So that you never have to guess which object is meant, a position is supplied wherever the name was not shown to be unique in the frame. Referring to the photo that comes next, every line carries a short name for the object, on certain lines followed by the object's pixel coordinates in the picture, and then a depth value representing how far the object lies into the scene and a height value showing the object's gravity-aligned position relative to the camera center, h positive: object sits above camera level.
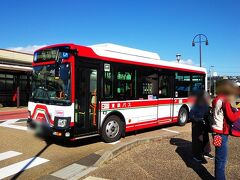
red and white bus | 5.70 +0.04
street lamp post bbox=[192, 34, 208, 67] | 20.60 +4.86
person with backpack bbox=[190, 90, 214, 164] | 4.78 -0.90
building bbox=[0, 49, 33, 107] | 15.84 +1.43
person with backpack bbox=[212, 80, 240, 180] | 3.32 -0.48
